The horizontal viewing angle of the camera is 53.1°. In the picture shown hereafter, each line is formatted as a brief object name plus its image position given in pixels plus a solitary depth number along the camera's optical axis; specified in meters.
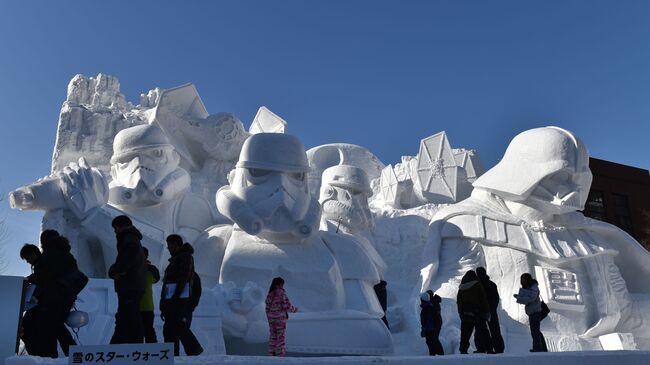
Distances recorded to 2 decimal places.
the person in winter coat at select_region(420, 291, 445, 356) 6.10
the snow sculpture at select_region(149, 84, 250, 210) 10.82
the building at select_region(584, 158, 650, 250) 20.55
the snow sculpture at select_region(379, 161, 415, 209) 12.88
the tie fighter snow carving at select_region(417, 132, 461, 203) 13.12
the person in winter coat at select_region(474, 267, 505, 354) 5.74
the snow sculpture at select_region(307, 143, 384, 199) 12.91
